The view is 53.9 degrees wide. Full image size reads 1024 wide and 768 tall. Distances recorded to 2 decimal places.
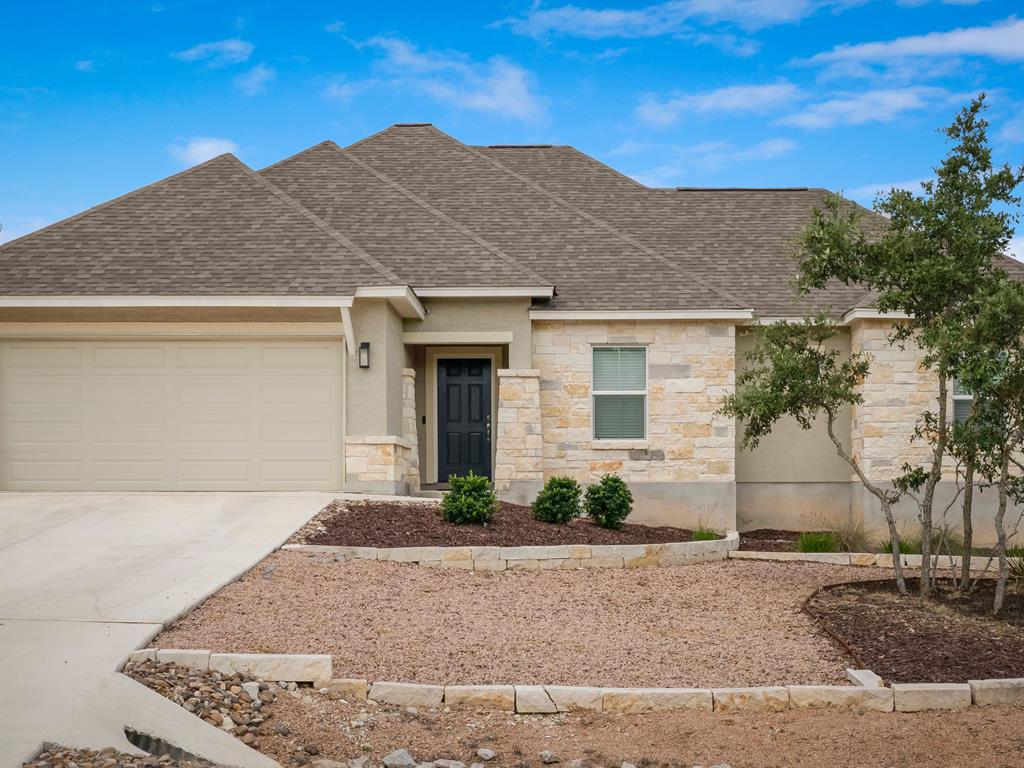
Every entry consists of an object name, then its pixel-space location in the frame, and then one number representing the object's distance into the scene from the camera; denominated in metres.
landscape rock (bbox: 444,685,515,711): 6.69
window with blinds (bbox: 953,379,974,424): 16.44
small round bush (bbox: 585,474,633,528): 13.59
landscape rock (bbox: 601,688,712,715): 6.78
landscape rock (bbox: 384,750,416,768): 5.65
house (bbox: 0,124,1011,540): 14.55
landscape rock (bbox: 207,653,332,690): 6.84
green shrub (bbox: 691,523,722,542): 13.65
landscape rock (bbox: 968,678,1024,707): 6.98
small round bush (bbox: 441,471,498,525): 12.52
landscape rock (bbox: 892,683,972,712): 6.91
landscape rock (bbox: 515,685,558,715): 6.67
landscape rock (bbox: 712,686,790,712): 6.84
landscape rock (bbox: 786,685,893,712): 6.91
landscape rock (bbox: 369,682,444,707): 6.69
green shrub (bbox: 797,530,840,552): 13.46
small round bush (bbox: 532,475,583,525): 13.29
